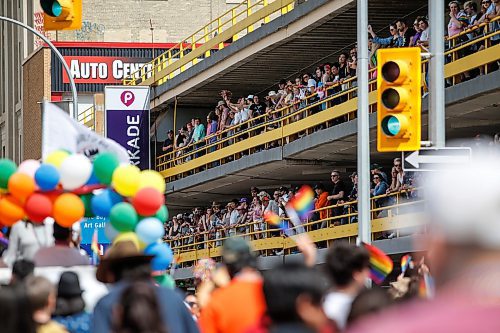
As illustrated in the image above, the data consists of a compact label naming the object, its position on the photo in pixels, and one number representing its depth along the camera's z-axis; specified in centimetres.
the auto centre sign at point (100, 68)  6812
